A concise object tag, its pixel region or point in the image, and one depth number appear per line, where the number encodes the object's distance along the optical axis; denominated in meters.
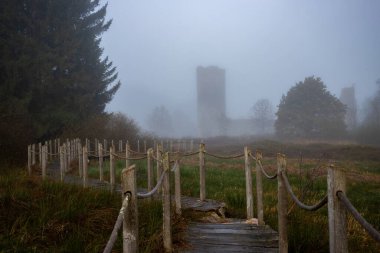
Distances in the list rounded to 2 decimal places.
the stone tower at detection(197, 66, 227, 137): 152.96
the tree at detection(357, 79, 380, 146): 43.67
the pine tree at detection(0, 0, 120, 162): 25.81
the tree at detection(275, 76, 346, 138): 50.38
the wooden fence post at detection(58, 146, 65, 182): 12.31
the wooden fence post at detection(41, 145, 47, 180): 13.38
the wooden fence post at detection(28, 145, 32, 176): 15.12
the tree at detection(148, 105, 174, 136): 120.67
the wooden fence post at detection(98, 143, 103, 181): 12.39
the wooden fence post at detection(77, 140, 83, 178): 13.59
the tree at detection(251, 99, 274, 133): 79.50
